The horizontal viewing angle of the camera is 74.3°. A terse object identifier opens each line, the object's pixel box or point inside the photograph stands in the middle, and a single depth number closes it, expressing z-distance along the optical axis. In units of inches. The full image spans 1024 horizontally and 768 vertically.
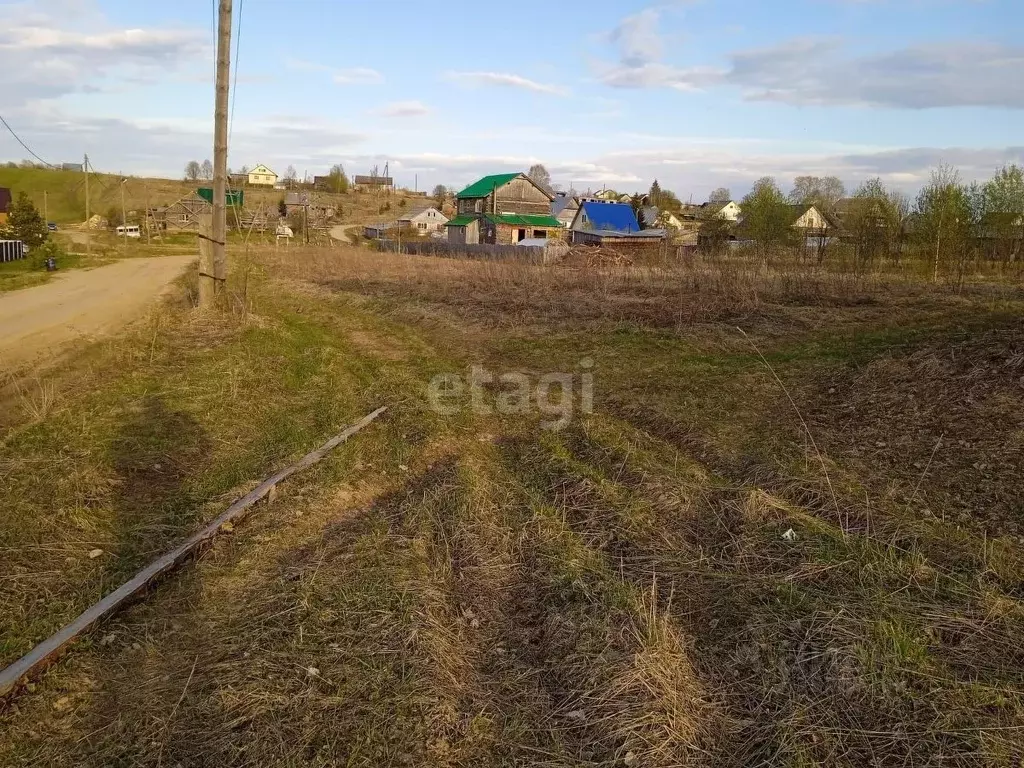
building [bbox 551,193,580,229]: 2410.2
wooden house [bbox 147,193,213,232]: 2434.8
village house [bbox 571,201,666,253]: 1785.2
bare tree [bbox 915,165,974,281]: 826.2
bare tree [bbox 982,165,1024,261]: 908.6
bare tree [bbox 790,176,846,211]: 2925.7
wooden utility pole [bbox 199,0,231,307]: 500.7
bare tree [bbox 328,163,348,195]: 4456.2
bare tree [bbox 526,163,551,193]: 3826.3
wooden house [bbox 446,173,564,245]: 1815.9
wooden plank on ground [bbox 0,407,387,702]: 111.9
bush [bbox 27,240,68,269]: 997.8
